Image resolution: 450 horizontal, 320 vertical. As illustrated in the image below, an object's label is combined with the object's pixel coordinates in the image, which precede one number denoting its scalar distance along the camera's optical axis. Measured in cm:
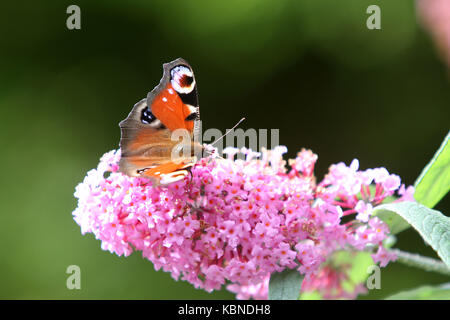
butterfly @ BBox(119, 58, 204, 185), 45
